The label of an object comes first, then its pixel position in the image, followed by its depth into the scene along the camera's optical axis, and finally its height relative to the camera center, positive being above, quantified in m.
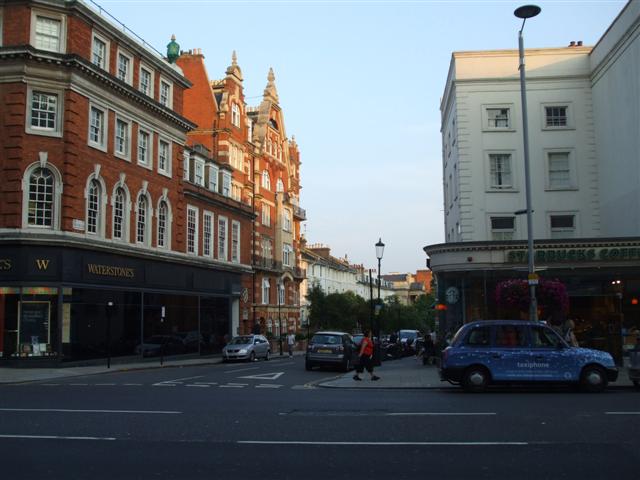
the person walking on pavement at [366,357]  19.97 -1.48
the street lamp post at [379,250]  29.53 +2.60
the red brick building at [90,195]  27.86 +5.52
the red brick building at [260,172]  51.59 +12.10
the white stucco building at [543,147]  27.06 +7.30
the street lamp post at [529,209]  20.00 +3.02
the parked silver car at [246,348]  36.27 -2.23
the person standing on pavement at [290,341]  44.48 -2.26
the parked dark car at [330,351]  26.06 -1.70
